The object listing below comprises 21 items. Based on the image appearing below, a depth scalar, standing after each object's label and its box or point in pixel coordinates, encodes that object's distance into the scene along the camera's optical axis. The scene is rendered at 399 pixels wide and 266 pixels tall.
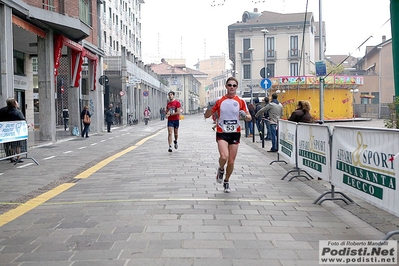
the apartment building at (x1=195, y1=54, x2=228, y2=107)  136.79
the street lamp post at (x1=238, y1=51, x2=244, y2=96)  68.41
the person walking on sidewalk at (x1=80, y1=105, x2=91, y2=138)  23.25
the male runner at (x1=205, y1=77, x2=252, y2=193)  7.41
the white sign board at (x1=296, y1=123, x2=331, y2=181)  7.00
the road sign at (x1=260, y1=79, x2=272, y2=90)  23.52
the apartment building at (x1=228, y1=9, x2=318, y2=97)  66.12
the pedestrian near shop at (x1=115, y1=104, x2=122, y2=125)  41.39
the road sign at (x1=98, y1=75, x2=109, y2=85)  28.08
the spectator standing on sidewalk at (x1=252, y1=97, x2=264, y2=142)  20.17
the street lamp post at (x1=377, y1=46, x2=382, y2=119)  55.41
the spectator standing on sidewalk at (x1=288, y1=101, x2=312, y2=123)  9.95
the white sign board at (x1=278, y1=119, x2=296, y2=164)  9.34
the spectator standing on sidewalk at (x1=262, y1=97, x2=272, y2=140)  15.16
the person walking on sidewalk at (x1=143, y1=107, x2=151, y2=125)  41.81
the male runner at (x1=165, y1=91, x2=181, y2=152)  13.47
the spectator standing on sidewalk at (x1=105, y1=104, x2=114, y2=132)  28.44
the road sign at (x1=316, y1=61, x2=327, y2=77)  15.25
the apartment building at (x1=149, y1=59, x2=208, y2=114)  100.19
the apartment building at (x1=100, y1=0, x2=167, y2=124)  39.34
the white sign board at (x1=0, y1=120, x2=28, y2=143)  10.66
